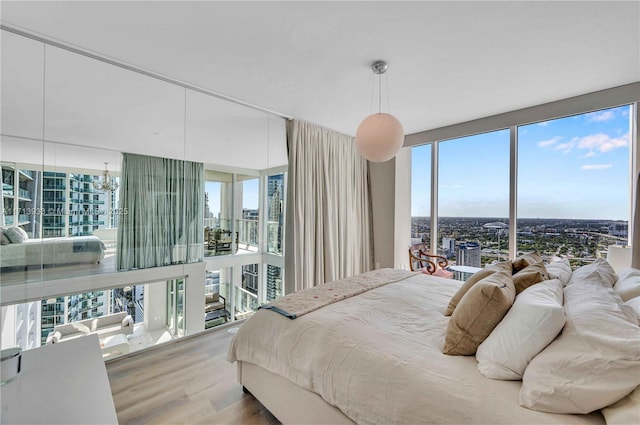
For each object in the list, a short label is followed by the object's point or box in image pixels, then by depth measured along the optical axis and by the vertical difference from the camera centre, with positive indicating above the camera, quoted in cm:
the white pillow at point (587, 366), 87 -52
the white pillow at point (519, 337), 109 -52
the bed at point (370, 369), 104 -72
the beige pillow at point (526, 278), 154 -38
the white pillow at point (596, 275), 156 -38
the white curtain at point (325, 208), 371 +6
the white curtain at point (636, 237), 247 -21
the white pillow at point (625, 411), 81 -61
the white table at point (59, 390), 95 -73
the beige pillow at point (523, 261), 188 -34
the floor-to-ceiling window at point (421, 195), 449 +30
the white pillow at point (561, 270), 178 -40
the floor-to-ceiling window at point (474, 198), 377 +22
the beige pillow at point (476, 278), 178 -44
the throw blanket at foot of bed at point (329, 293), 186 -65
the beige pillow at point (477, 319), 130 -52
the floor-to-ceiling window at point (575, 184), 302 +36
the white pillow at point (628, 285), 148 -41
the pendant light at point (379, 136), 222 +63
